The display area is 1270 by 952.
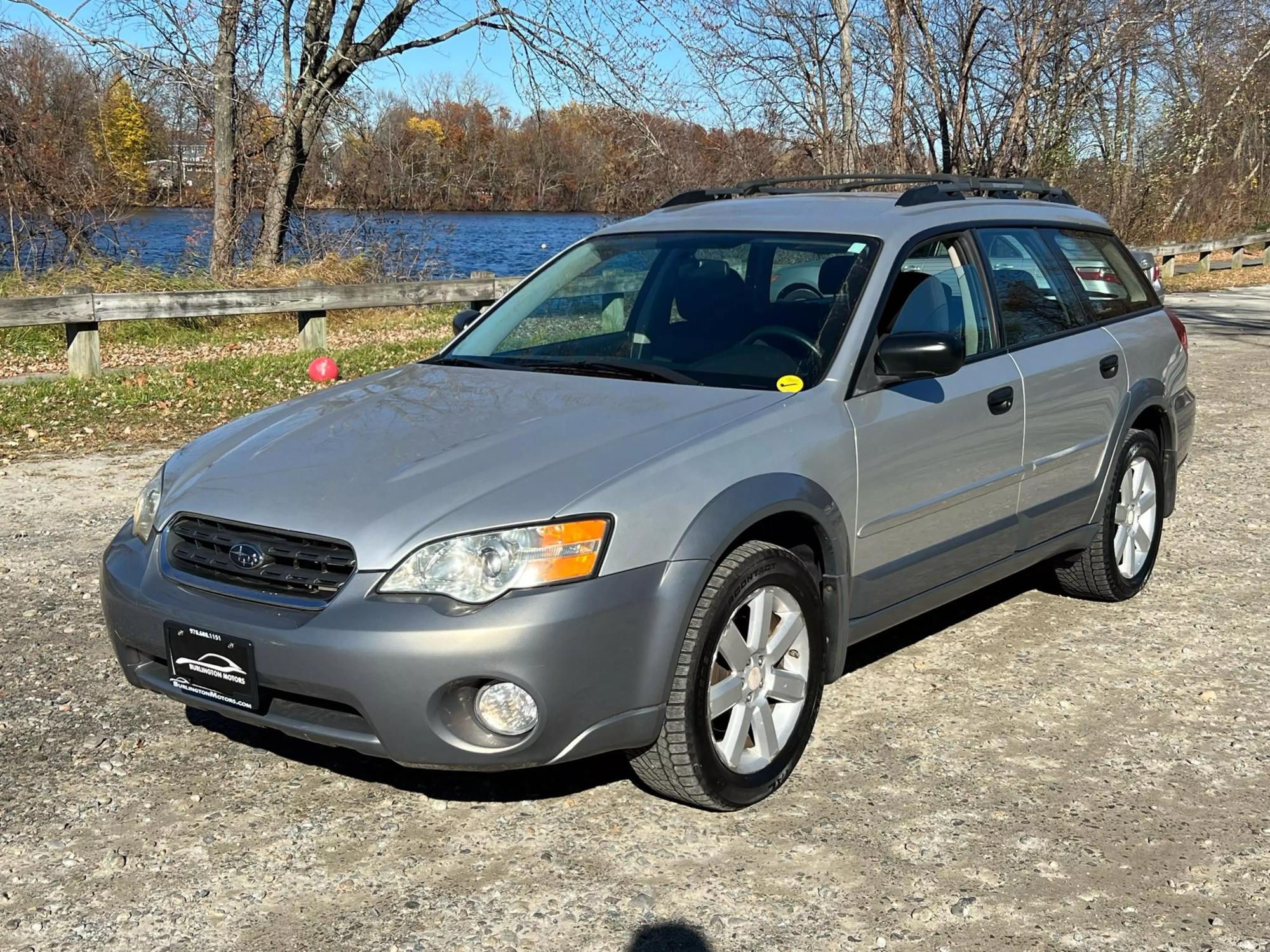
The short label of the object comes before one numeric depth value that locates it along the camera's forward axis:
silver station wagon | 3.31
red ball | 9.90
